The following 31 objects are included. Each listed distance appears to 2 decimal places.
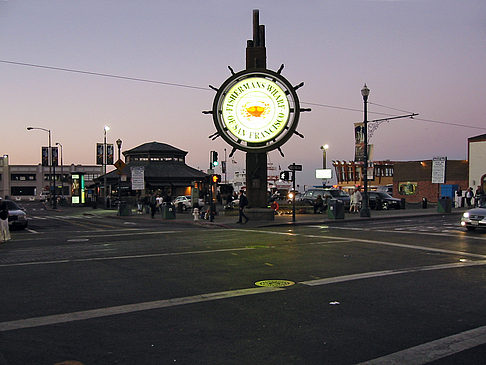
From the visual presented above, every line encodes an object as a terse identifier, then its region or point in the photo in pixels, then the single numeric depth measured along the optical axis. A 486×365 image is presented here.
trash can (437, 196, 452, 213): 33.09
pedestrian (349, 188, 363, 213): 34.19
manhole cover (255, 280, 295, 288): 8.57
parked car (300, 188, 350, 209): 36.88
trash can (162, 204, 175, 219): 30.30
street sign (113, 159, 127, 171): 34.56
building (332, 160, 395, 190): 90.00
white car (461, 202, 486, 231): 18.52
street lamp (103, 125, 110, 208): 51.00
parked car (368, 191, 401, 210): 40.22
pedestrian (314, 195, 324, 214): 33.41
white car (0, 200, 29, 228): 21.36
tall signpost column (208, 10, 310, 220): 26.70
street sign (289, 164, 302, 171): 25.88
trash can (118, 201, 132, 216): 36.22
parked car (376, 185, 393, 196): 67.26
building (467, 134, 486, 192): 50.31
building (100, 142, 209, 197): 64.75
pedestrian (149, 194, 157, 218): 32.26
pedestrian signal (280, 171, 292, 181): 26.98
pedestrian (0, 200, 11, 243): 16.33
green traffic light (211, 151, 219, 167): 29.14
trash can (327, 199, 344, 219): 27.59
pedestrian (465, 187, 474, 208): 40.41
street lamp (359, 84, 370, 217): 28.87
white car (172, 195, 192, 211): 43.40
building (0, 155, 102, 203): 122.06
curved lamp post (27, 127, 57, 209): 64.94
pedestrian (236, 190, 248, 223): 24.84
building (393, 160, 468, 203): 56.91
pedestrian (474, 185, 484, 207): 37.55
